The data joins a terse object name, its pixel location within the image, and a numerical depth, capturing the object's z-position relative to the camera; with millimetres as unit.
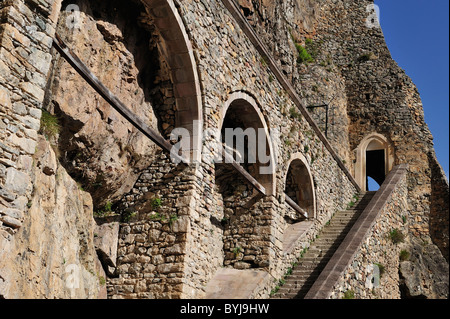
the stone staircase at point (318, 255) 10945
